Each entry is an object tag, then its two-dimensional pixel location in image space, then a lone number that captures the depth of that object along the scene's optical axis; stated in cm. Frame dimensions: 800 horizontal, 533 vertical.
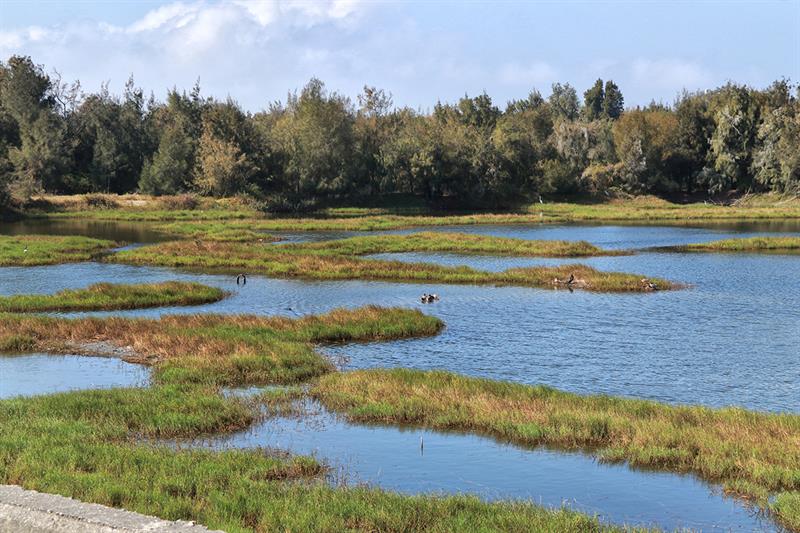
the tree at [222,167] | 12456
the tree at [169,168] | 13062
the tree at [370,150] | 13662
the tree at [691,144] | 15212
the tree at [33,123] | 12562
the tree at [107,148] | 13600
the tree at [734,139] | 14525
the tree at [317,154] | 13000
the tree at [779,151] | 13450
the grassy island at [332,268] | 5462
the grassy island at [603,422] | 1911
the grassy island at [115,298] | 4344
